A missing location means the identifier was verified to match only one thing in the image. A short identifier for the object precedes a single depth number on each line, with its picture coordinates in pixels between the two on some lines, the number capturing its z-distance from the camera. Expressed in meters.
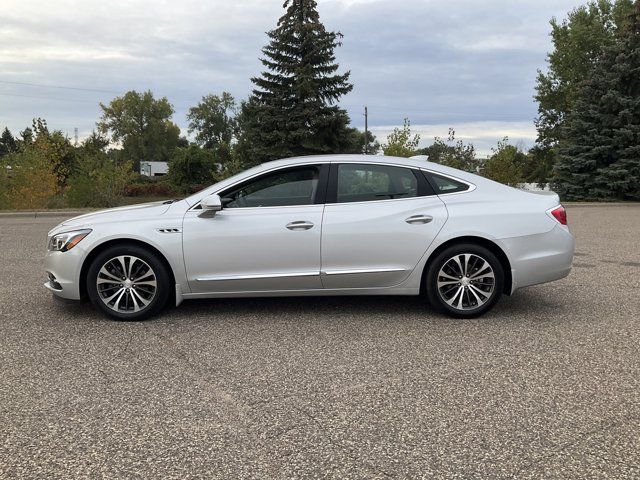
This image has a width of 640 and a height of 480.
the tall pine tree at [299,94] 29.73
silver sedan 4.98
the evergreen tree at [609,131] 22.88
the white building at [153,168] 78.81
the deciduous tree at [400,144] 22.70
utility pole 50.30
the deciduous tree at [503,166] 23.69
